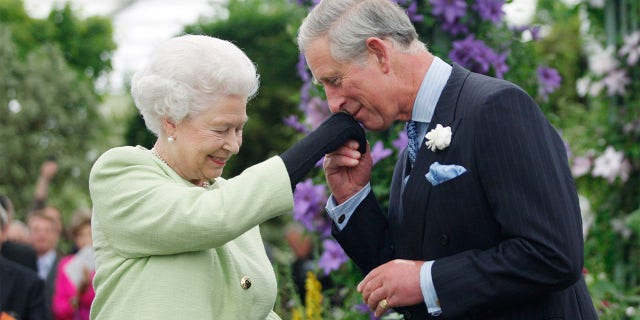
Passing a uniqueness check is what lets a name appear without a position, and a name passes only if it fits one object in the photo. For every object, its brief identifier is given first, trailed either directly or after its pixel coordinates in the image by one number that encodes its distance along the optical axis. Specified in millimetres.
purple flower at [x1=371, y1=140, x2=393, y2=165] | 7793
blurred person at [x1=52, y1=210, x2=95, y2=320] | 13516
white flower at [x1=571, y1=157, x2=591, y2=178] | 11531
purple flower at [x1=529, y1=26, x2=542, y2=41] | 8773
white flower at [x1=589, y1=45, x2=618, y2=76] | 11594
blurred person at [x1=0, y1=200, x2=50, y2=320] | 11148
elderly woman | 4441
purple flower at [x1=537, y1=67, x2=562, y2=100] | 8703
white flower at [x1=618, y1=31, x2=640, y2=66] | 11383
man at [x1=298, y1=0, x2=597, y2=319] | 4316
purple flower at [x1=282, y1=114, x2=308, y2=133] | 8672
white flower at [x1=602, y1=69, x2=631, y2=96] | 11523
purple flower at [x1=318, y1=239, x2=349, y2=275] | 8250
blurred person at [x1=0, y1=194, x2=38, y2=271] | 13586
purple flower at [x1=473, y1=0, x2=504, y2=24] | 8125
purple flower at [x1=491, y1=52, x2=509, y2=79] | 8086
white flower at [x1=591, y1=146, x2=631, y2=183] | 11227
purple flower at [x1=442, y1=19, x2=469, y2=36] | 8078
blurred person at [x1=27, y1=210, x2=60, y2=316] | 15203
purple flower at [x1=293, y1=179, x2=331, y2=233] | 8469
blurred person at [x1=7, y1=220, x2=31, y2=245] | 15691
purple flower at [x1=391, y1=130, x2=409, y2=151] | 7770
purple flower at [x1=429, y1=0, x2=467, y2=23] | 7929
